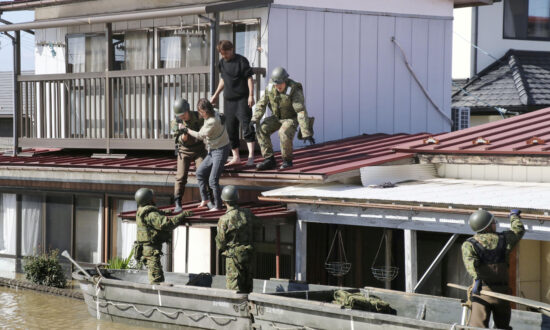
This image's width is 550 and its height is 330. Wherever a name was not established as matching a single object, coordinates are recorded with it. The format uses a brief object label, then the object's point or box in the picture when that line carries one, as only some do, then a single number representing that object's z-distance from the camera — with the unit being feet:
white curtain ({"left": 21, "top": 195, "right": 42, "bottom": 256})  65.87
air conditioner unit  68.23
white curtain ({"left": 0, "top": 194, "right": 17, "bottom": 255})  67.72
